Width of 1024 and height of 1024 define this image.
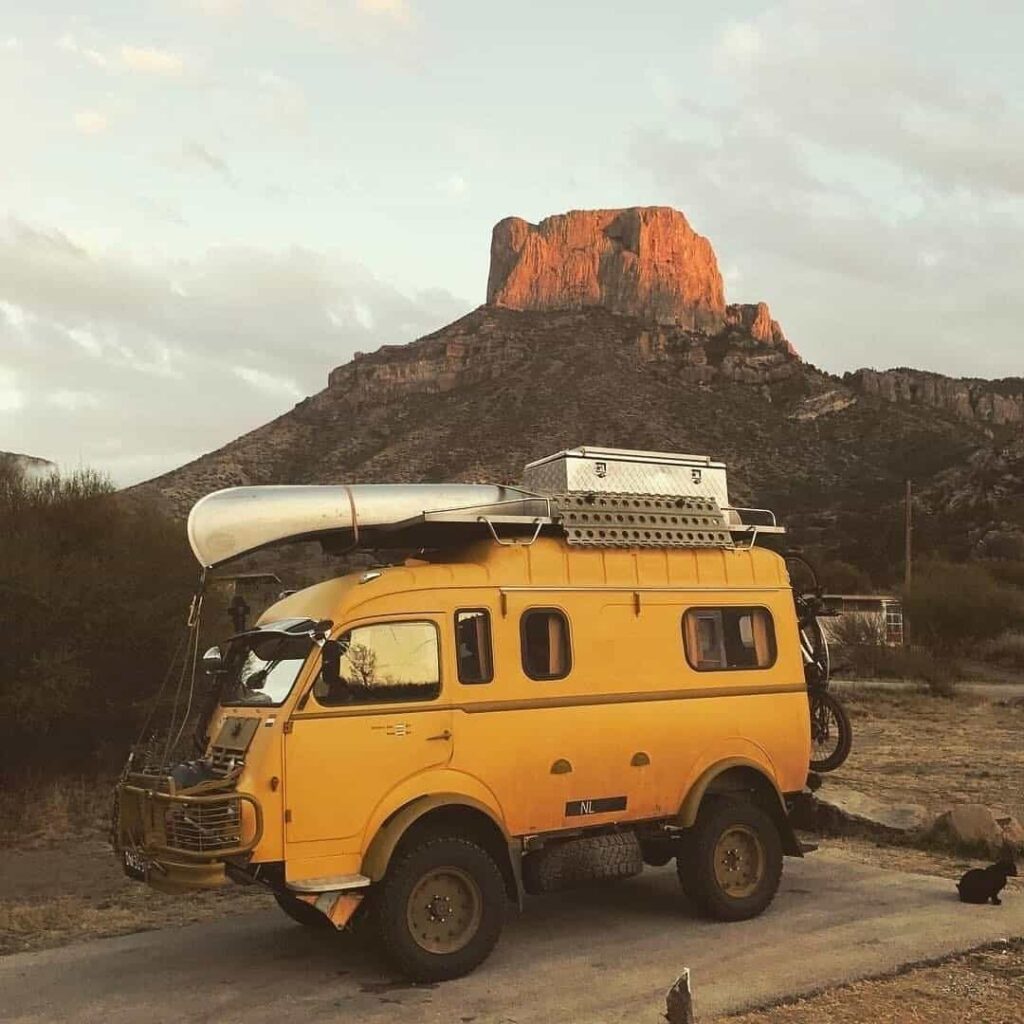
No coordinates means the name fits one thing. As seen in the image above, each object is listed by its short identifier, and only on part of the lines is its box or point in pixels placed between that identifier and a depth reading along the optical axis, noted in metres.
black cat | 9.09
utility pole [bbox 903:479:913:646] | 44.34
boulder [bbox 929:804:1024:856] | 11.25
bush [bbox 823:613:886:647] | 39.38
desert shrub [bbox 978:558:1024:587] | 51.66
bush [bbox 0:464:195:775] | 15.46
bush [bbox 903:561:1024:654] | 43.97
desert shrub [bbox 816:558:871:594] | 57.91
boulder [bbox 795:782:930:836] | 12.09
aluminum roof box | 8.82
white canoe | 7.81
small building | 40.03
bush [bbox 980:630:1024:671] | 42.78
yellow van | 7.25
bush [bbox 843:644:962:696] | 35.31
